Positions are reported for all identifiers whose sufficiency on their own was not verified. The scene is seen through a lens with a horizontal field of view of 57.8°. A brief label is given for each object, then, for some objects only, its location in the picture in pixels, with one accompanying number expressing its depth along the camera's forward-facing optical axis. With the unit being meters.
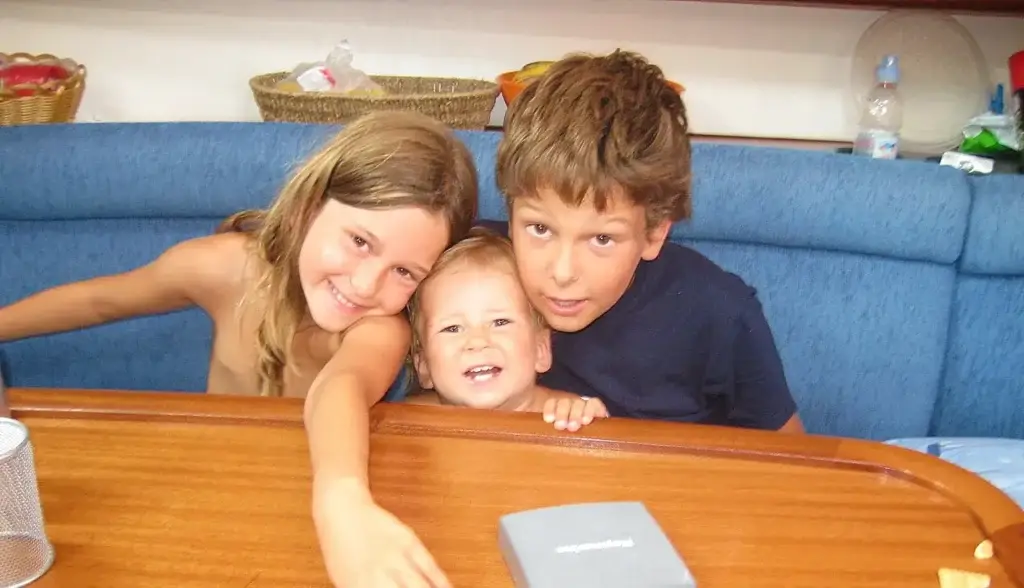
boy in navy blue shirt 1.18
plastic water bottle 1.95
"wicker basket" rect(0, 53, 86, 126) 1.75
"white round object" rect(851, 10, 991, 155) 2.11
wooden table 0.73
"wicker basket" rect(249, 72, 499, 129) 1.75
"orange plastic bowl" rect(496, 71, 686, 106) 1.88
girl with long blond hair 1.19
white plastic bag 1.85
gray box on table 0.68
